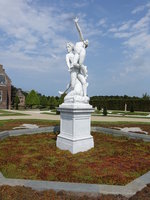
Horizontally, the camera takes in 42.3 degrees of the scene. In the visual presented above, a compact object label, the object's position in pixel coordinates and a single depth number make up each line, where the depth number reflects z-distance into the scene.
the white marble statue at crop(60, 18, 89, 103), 6.79
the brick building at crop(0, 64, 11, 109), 39.75
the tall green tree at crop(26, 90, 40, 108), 43.03
